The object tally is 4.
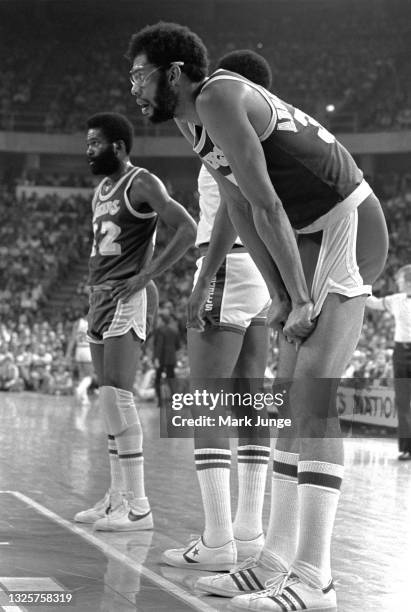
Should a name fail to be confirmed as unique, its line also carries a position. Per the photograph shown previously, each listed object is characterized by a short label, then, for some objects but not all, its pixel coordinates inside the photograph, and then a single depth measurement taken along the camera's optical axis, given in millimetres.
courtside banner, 20174
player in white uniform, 6595
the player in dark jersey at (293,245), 5289
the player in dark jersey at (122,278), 8405
